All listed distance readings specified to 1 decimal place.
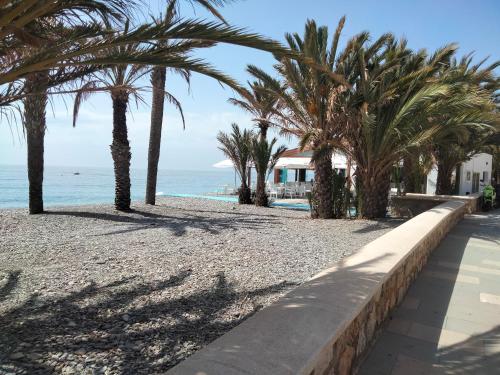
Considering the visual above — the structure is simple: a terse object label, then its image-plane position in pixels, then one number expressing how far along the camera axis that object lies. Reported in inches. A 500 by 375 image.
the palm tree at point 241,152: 672.4
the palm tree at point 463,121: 370.6
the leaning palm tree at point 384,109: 356.2
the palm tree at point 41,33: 123.7
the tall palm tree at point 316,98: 381.1
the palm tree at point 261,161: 628.7
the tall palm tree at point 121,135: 442.6
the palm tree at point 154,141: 546.9
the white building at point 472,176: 775.1
